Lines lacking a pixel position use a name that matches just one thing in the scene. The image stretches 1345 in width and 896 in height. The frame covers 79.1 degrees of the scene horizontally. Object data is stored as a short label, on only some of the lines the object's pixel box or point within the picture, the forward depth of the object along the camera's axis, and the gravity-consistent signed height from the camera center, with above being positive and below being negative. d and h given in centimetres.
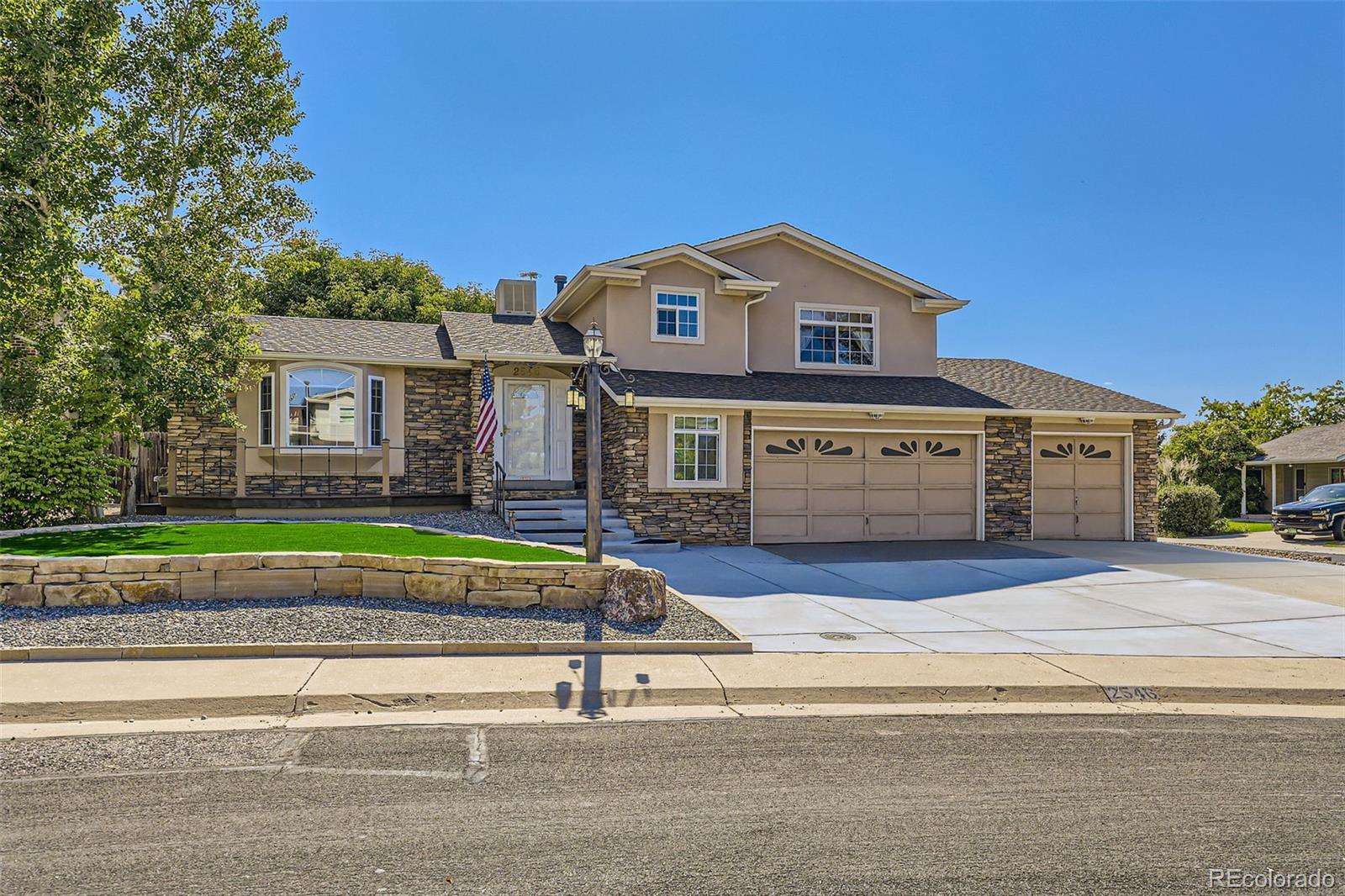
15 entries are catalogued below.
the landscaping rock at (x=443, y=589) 877 -149
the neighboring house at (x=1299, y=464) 2962 -43
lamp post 941 -1
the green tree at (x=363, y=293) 3028 +604
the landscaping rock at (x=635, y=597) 848 -152
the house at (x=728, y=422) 1583 +61
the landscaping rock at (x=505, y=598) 871 -158
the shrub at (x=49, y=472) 1177 -32
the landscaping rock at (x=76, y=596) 816 -146
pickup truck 2047 -161
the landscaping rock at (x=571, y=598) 875 -157
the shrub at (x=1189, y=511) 2303 -166
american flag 1477 +45
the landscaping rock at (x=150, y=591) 829 -144
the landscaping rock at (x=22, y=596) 813 -146
